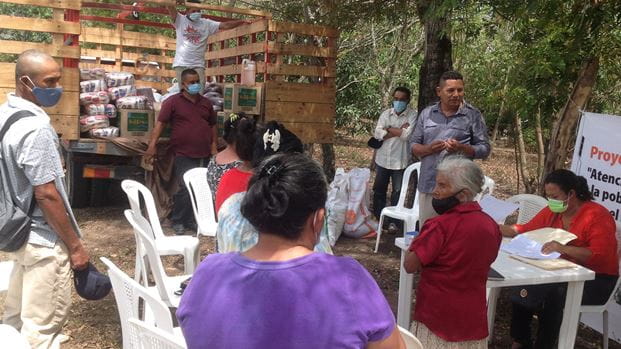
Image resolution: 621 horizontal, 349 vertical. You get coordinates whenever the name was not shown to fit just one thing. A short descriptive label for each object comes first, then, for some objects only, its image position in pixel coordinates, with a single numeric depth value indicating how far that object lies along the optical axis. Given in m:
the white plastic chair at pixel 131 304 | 2.24
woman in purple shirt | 1.48
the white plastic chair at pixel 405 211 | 6.01
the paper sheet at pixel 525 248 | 3.51
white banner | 4.25
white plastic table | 3.18
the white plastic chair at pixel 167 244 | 4.28
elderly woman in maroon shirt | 2.73
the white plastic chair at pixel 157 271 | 3.31
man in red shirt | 6.27
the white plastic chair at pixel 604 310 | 3.71
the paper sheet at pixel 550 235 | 3.55
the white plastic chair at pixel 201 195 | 5.14
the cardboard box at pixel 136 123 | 6.52
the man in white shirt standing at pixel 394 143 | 6.82
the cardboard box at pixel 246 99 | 6.54
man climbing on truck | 7.43
